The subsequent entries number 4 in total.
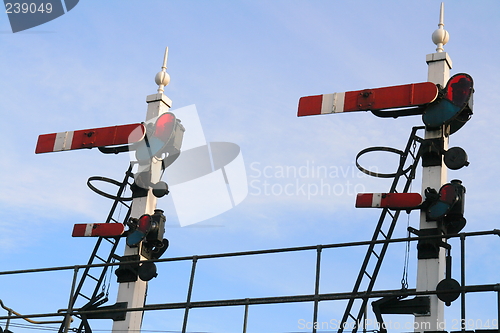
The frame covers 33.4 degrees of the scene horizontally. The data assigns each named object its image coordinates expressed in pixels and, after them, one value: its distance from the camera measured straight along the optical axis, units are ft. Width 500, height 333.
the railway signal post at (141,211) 46.93
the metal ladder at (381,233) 39.11
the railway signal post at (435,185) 38.93
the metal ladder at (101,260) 47.44
